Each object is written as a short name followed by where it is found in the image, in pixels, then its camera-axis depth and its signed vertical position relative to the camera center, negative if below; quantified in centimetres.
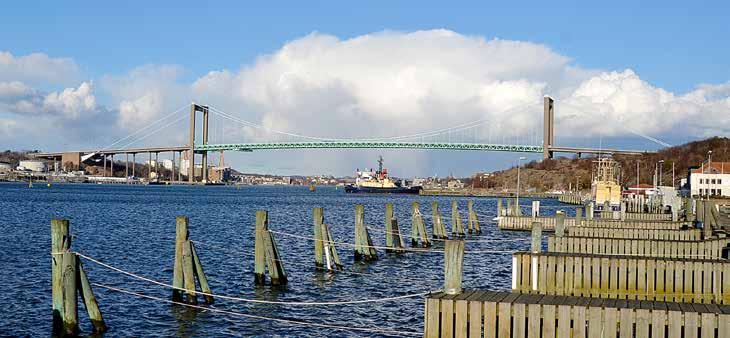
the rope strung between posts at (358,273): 2312 -276
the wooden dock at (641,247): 1605 -125
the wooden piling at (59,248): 1349 -122
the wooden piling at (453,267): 948 -101
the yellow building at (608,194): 5604 -69
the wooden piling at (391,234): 2969 -199
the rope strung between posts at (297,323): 1509 -287
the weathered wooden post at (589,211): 3728 -128
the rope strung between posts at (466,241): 3553 -260
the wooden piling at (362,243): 2603 -207
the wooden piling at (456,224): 3978 -213
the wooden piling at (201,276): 1655 -210
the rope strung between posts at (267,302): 1689 -255
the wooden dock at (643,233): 2020 -123
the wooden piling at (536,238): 1423 -98
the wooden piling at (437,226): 3647 -204
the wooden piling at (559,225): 1714 -94
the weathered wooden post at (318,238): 2255 -168
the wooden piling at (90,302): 1399 -223
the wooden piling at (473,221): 4231 -215
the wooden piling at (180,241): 1641 -130
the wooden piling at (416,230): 3312 -202
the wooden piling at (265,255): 1911 -189
